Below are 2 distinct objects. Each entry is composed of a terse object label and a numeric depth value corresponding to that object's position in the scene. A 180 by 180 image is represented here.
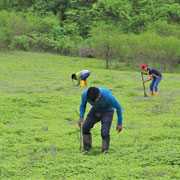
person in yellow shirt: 27.83
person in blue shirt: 12.51
